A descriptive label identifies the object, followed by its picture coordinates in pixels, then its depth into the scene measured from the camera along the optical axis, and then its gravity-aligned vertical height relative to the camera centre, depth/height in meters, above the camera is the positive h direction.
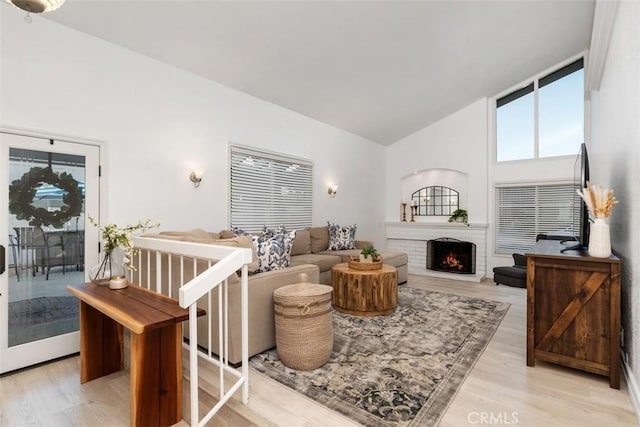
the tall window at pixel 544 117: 5.46 +1.78
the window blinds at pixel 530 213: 5.57 +0.01
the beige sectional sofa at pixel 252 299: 2.46 -0.71
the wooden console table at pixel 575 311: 2.15 -0.71
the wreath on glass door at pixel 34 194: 2.59 +0.14
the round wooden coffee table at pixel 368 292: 3.59 -0.91
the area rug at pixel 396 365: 1.94 -1.20
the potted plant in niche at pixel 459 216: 6.35 -0.06
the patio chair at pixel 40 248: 2.63 -0.31
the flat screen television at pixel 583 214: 2.74 -0.01
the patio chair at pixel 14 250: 2.56 -0.31
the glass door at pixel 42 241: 2.54 -0.25
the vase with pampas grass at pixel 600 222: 2.25 -0.06
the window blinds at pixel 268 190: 4.42 +0.37
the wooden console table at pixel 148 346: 1.70 -0.79
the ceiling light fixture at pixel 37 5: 1.37 +0.94
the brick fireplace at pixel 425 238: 6.11 -0.53
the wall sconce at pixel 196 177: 3.79 +0.44
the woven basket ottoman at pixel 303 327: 2.38 -0.88
